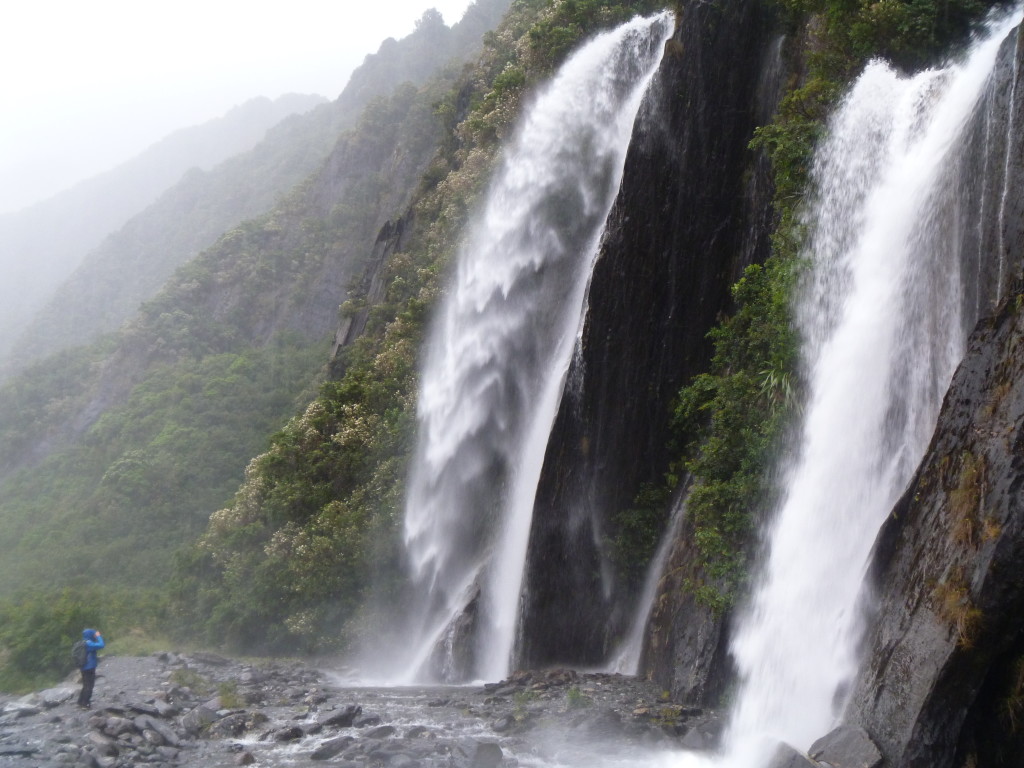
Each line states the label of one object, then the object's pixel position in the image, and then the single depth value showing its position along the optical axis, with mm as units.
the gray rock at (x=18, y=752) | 9656
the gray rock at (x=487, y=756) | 9062
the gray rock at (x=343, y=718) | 11188
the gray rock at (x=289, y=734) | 10681
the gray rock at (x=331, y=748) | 9820
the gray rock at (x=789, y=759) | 7027
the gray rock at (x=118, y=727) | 10406
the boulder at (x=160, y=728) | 10516
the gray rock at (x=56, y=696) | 12758
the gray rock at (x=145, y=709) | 11367
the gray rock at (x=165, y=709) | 11586
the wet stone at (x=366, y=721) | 11180
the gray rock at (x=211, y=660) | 17656
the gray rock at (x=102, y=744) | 9742
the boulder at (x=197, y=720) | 11156
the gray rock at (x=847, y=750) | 6719
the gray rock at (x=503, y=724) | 10484
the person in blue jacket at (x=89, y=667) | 12016
